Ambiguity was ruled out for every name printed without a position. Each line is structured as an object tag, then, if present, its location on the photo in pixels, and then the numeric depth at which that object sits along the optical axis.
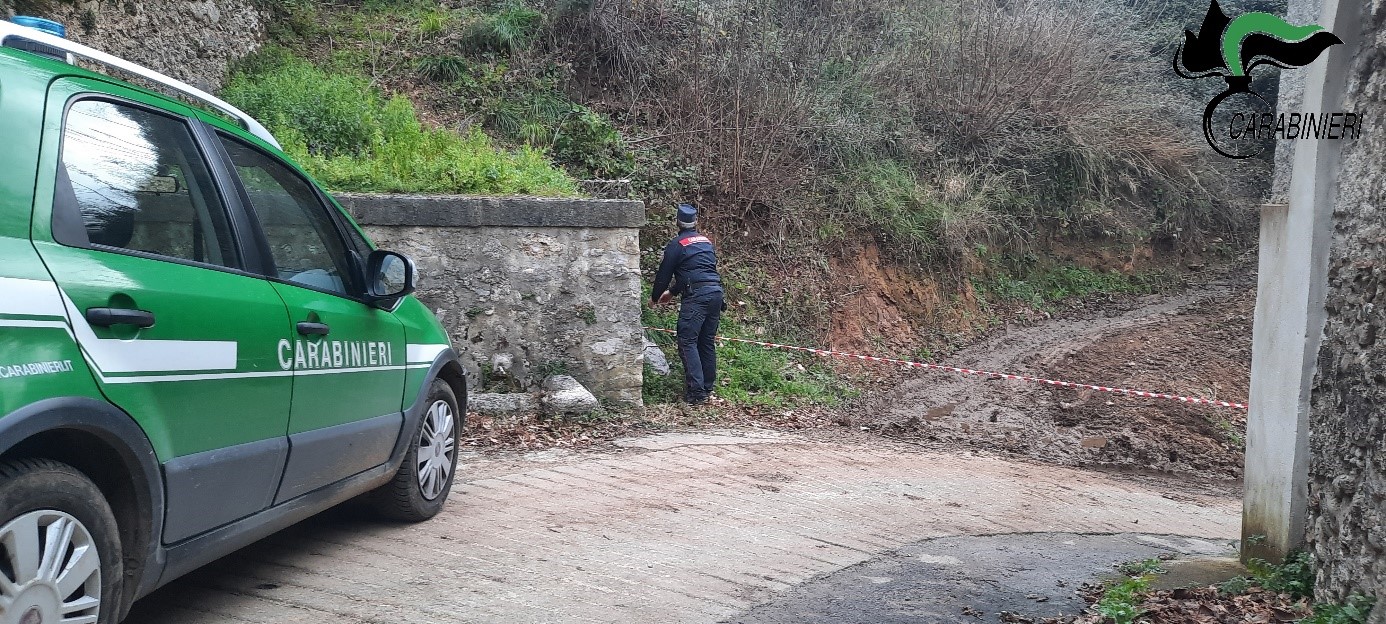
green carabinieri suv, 2.49
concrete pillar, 4.23
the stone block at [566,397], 8.07
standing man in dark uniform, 9.59
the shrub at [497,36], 13.82
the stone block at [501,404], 8.02
